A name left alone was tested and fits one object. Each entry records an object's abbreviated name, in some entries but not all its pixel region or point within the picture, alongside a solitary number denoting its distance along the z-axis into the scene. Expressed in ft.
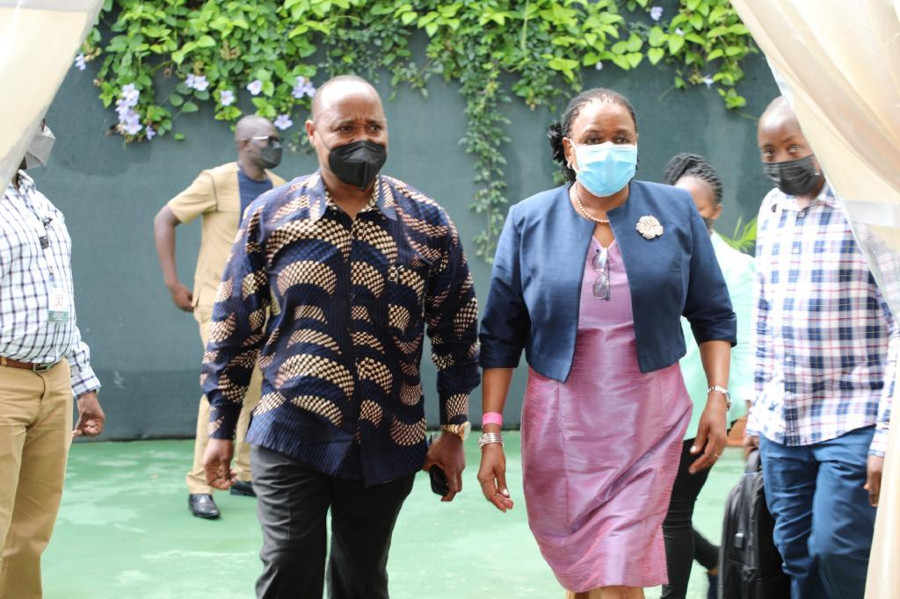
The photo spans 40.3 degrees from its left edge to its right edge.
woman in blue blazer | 12.91
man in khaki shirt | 23.53
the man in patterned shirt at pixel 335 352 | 12.72
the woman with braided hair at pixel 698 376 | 15.21
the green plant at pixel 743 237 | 29.73
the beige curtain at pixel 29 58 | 9.06
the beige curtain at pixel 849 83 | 9.80
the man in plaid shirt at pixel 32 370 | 13.99
